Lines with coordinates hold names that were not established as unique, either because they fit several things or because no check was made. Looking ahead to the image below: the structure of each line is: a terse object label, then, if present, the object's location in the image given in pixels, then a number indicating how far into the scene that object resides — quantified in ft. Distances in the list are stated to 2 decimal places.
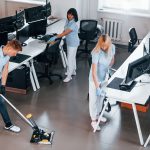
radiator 21.60
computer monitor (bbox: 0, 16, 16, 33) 16.25
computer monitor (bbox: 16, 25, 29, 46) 16.07
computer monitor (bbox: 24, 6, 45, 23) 17.75
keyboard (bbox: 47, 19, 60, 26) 20.56
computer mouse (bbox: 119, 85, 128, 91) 12.17
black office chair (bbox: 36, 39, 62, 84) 16.22
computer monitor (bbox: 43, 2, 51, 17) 19.23
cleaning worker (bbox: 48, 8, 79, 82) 16.20
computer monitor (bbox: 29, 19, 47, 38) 17.25
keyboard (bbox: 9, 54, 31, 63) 14.69
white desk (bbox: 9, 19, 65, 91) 14.81
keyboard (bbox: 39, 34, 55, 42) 17.38
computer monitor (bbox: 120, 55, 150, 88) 11.46
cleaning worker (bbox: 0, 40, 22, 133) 11.65
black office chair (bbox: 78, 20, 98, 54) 19.92
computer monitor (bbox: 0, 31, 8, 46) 15.59
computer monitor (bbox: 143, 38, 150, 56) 15.16
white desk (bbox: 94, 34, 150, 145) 11.59
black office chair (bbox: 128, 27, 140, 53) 17.69
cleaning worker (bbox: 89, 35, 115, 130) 11.98
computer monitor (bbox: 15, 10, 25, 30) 16.50
